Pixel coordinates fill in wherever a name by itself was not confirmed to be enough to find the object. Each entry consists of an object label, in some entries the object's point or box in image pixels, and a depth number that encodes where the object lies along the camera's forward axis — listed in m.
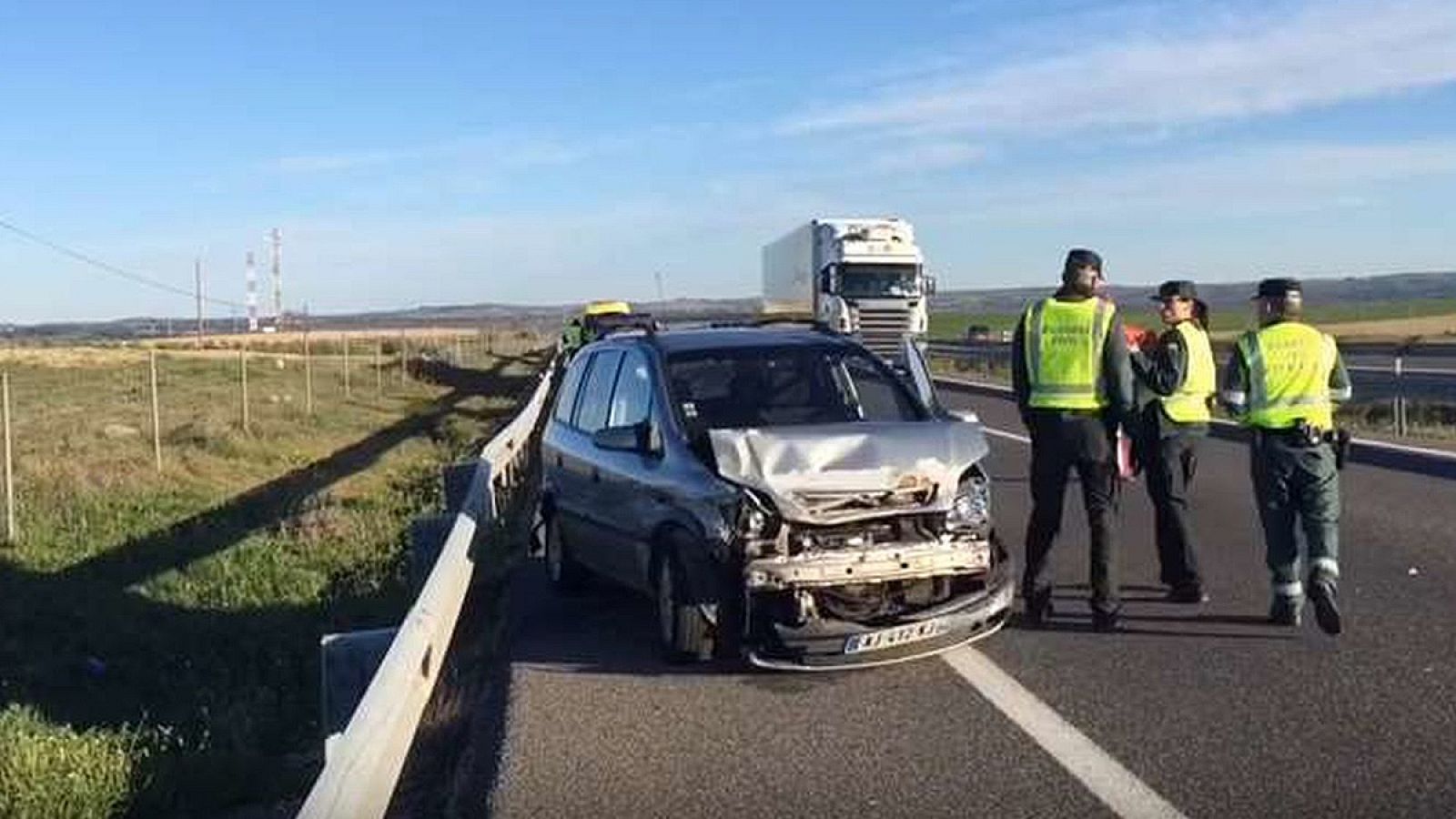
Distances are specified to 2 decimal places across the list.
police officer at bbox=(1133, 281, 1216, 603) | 9.69
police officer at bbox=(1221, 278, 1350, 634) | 8.73
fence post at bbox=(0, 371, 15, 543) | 16.14
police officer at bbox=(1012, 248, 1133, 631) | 8.88
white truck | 40.19
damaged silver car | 7.67
